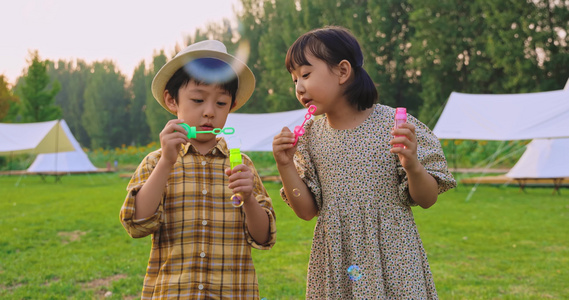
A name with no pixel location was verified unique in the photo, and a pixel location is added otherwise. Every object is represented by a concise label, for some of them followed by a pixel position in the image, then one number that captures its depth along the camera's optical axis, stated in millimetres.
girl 1676
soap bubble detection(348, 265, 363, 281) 1681
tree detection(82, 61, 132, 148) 40531
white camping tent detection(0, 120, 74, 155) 14078
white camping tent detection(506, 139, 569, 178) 11039
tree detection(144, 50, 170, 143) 33406
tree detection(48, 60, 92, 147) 45188
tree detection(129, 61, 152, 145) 41500
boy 1625
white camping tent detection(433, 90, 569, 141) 8516
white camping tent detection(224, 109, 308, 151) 12484
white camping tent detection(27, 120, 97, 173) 18141
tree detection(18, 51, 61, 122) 25047
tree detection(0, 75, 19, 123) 26234
